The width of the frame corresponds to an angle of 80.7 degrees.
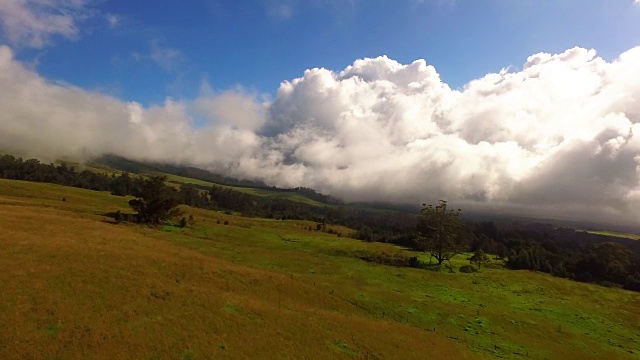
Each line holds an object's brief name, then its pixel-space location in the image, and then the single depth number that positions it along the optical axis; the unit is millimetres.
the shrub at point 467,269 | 87269
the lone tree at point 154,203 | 89438
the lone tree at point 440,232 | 92062
